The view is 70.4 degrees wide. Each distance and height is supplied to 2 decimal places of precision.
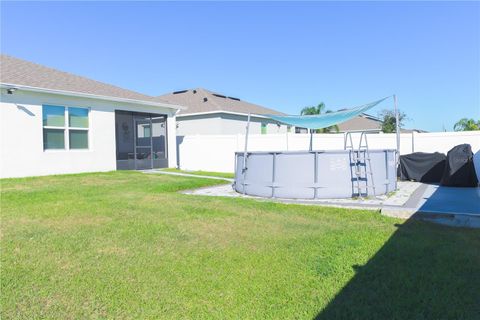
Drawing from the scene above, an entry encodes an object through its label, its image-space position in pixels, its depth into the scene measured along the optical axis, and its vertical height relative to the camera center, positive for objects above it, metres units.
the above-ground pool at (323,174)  8.82 -0.54
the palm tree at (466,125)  28.45 +2.35
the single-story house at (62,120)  12.27 +1.53
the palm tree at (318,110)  32.22 +4.18
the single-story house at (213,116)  22.78 +2.76
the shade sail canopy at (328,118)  10.42 +1.14
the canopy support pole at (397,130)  12.60 +0.85
